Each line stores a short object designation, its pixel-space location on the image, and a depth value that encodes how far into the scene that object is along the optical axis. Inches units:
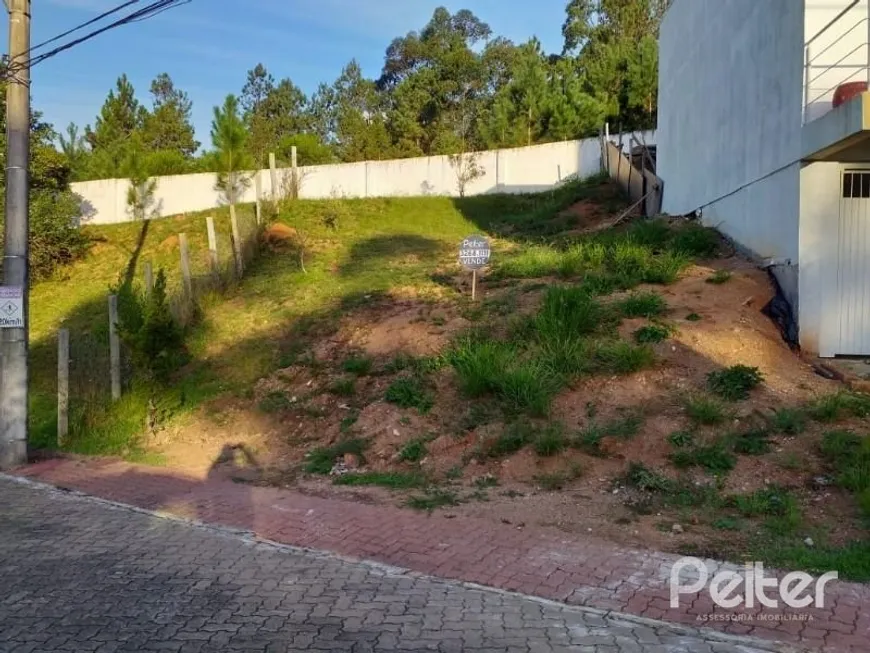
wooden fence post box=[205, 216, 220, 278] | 505.0
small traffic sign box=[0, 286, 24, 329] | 318.0
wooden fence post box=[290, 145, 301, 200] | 927.7
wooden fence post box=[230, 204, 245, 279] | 579.8
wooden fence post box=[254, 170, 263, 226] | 695.1
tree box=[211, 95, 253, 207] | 721.6
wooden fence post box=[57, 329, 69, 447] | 341.4
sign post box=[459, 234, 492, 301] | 402.6
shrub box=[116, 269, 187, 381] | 348.8
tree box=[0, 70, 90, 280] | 791.7
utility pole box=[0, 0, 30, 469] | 316.8
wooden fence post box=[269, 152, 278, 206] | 761.0
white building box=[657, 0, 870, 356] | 327.0
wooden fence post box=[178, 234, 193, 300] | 466.6
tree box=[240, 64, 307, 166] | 1772.9
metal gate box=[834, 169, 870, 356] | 327.6
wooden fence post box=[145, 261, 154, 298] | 414.0
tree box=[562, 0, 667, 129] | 1141.1
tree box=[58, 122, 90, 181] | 1204.4
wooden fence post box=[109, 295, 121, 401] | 360.5
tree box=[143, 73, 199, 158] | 1524.4
